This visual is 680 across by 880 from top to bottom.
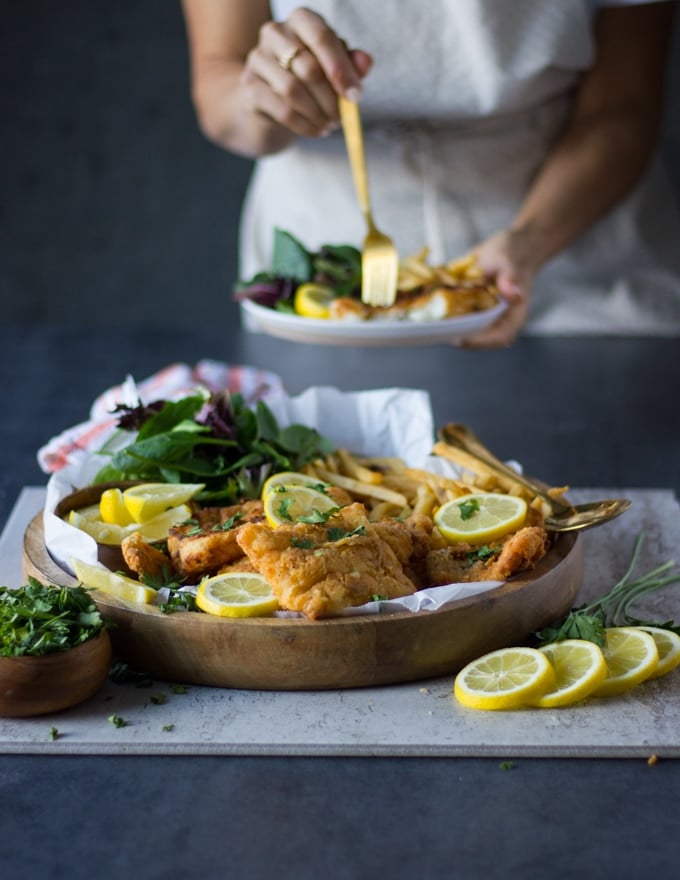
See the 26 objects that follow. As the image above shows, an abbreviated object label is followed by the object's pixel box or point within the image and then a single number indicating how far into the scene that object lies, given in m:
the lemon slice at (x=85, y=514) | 2.56
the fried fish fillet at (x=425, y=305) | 3.45
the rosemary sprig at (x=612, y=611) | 2.26
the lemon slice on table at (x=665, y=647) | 2.22
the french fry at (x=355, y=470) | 2.91
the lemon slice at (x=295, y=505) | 2.46
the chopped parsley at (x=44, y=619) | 2.04
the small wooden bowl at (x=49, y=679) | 2.02
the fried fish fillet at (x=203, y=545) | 2.34
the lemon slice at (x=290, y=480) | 2.72
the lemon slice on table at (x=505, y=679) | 2.09
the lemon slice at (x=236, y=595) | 2.18
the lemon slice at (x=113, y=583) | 2.27
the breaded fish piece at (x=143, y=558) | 2.35
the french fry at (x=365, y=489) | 2.79
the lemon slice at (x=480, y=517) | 2.49
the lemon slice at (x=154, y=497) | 2.59
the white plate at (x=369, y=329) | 3.25
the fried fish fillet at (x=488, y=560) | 2.37
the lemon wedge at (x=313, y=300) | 3.56
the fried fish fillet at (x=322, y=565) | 2.17
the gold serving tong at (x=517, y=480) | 2.59
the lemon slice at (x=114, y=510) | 2.60
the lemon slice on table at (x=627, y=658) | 2.15
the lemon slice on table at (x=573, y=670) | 2.10
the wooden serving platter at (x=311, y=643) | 2.16
